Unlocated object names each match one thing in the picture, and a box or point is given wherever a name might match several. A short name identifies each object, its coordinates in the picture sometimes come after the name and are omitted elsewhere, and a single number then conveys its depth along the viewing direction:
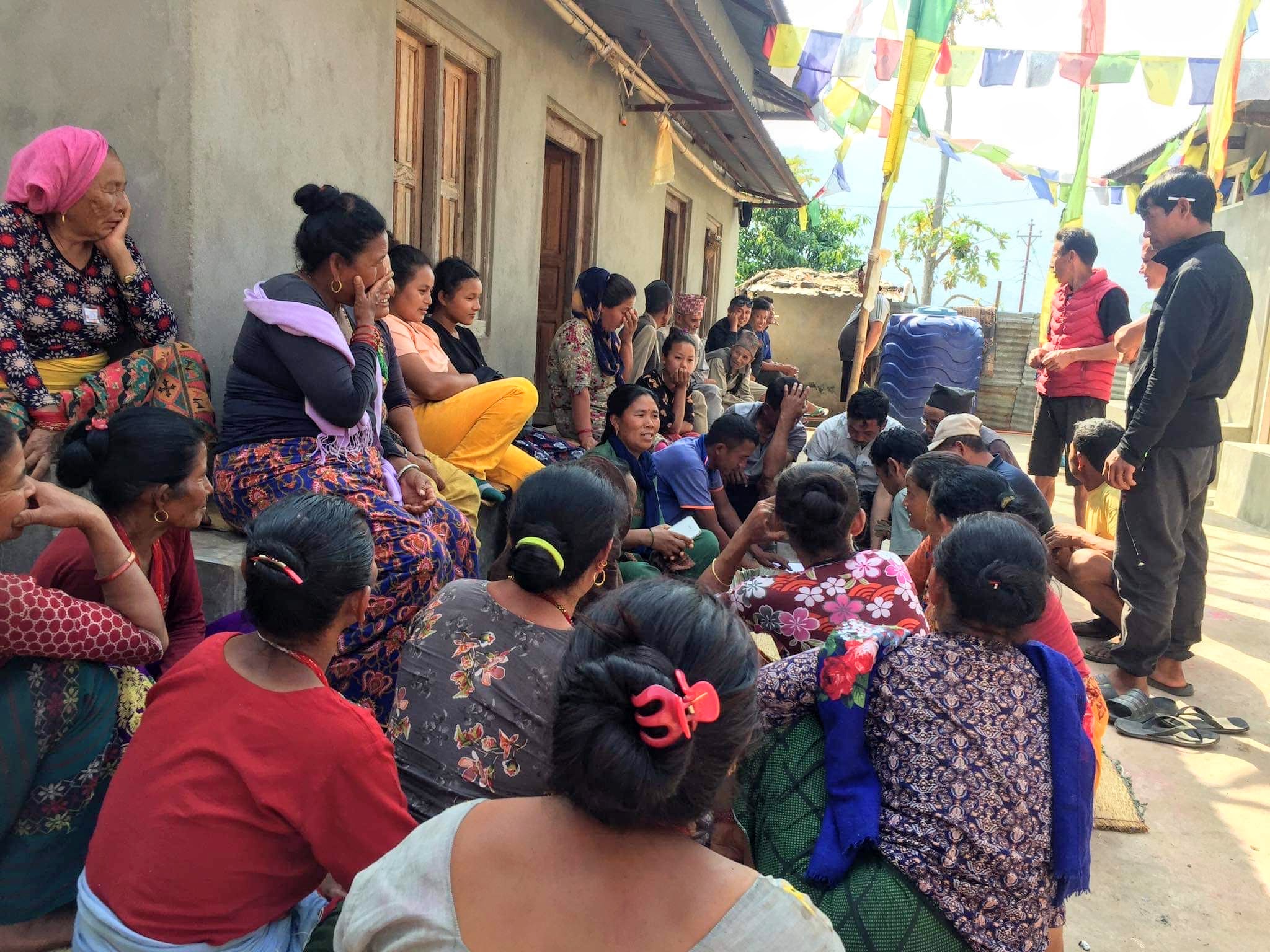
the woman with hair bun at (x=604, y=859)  1.00
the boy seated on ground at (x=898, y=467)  3.89
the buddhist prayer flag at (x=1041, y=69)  8.77
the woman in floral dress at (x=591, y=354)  5.12
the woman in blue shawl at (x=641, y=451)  3.89
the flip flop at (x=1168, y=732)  3.61
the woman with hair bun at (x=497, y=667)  1.61
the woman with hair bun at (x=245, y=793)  1.40
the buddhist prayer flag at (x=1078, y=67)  8.13
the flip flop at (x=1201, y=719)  3.73
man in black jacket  3.76
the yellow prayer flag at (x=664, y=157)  7.21
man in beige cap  3.37
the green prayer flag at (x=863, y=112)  9.34
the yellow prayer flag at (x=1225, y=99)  5.39
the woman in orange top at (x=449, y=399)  3.82
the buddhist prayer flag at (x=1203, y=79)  8.06
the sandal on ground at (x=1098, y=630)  4.55
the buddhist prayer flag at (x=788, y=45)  8.75
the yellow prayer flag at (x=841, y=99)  9.27
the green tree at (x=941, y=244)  21.73
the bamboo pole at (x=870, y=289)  5.53
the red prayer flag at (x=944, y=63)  9.06
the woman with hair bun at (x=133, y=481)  1.99
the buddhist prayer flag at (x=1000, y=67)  8.91
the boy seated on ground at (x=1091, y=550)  4.22
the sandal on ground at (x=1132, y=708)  3.77
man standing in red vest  5.51
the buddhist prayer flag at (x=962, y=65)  9.03
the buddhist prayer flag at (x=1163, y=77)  8.04
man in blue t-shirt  4.13
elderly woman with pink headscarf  2.65
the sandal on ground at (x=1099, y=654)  4.30
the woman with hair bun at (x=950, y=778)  1.65
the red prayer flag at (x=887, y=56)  8.76
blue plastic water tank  11.59
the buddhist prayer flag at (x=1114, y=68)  7.97
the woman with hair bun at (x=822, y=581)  2.31
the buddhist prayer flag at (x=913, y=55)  5.52
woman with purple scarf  2.67
